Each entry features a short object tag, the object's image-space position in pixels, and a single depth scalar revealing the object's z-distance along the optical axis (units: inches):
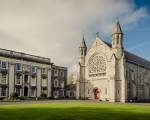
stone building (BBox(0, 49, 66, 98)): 1344.6
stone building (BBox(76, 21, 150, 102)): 1375.7
